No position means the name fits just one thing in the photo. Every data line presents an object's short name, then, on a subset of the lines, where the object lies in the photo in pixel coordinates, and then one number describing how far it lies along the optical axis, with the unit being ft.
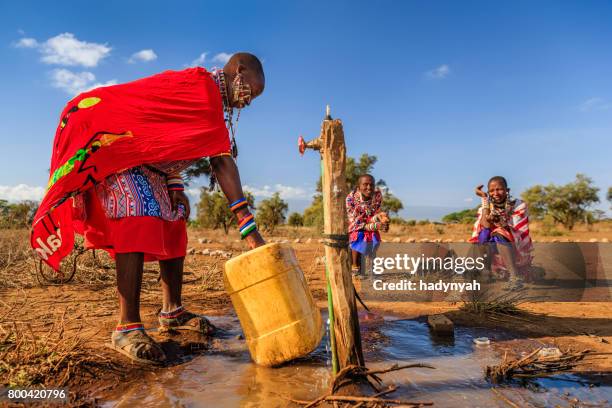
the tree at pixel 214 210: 63.93
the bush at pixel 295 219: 99.88
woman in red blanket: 9.14
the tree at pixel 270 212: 64.85
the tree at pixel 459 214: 123.84
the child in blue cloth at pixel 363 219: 21.79
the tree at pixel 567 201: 84.02
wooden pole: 7.97
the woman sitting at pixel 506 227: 19.31
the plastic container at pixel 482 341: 11.25
